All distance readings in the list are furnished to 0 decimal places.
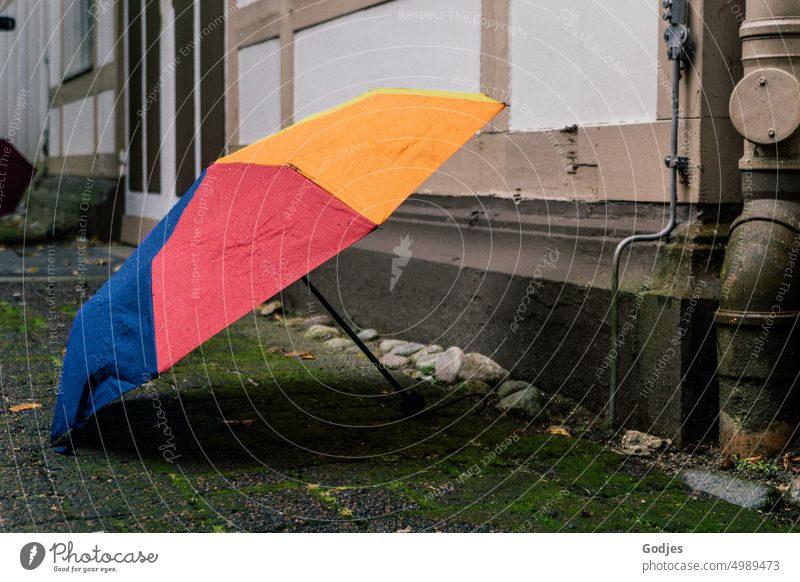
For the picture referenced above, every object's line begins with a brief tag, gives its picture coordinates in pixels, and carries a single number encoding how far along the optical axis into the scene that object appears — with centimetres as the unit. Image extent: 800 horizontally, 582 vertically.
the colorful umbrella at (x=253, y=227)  317
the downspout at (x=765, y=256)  360
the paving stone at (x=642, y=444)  382
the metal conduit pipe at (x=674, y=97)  384
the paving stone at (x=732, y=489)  327
